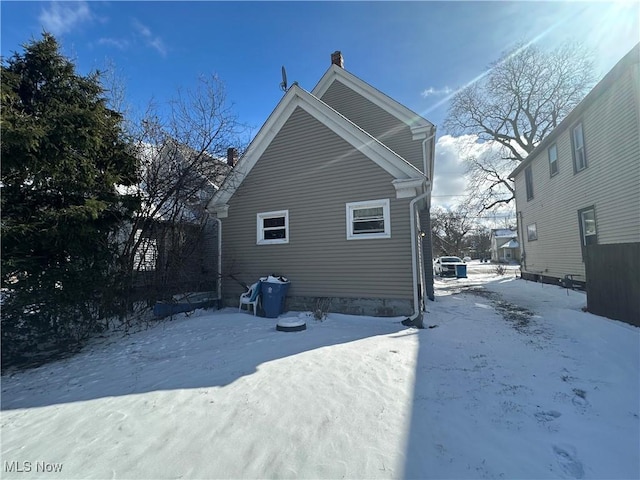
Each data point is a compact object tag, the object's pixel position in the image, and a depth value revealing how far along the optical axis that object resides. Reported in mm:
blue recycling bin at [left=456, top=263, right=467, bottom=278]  22812
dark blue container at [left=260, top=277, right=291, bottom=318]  8430
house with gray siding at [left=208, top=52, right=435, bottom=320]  7801
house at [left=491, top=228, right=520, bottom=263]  50062
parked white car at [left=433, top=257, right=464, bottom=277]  23594
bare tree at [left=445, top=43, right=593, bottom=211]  22031
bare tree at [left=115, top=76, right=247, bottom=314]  8383
